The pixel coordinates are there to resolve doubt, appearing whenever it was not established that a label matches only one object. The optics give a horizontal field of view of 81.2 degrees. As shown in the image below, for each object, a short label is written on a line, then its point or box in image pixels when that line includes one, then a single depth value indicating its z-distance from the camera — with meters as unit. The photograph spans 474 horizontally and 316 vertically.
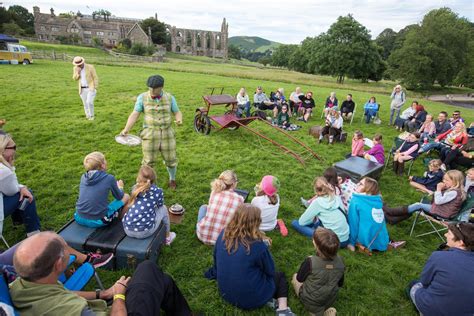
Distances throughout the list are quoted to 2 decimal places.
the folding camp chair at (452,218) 4.68
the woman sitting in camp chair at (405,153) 7.54
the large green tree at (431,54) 39.06
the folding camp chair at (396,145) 8.04
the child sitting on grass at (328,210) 4.22
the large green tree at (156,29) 80.12
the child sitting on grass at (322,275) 2.99
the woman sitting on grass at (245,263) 2.87
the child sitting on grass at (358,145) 7.49
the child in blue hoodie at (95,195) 3.77
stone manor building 70.94
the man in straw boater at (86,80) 8.55
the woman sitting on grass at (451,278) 2.72
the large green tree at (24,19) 65.31
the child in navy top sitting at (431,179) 6.56
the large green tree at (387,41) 72.88
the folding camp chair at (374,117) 13.06
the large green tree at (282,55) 94.56
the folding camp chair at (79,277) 2.64
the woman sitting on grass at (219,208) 3.93
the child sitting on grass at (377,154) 7.37
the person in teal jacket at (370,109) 12.62
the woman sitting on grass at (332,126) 9.48
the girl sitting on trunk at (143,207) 3.59
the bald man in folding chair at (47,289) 1.93
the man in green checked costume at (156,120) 4.89
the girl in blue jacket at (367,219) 4.24
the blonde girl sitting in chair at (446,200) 4.73
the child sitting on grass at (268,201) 4.27
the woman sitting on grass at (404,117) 11.51
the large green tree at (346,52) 41.34
